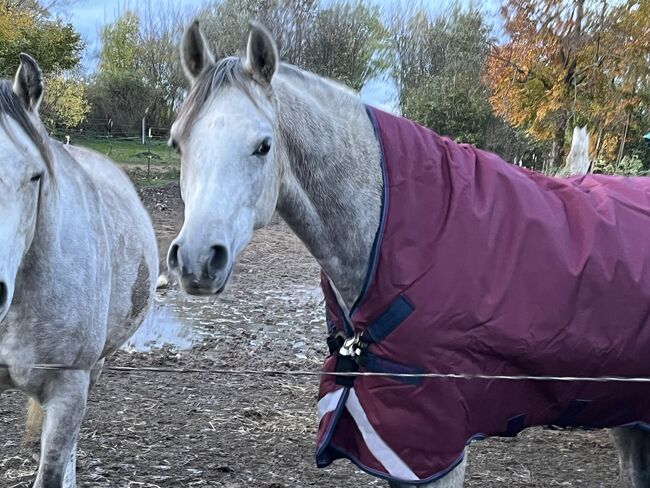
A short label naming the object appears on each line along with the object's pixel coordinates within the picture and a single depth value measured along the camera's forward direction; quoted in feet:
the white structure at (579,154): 22.50
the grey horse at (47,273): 7.20
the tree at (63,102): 58.23
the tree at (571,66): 44.98
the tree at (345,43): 83.76
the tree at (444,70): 82.79
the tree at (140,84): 75.31
